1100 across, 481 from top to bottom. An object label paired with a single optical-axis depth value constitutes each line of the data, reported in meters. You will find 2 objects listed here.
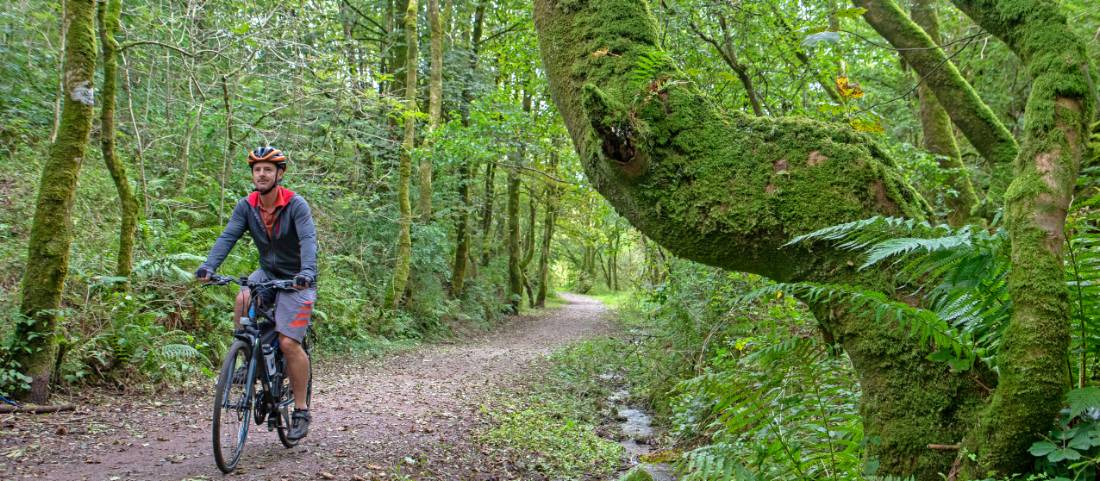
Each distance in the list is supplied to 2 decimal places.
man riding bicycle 4.65
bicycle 4.29
